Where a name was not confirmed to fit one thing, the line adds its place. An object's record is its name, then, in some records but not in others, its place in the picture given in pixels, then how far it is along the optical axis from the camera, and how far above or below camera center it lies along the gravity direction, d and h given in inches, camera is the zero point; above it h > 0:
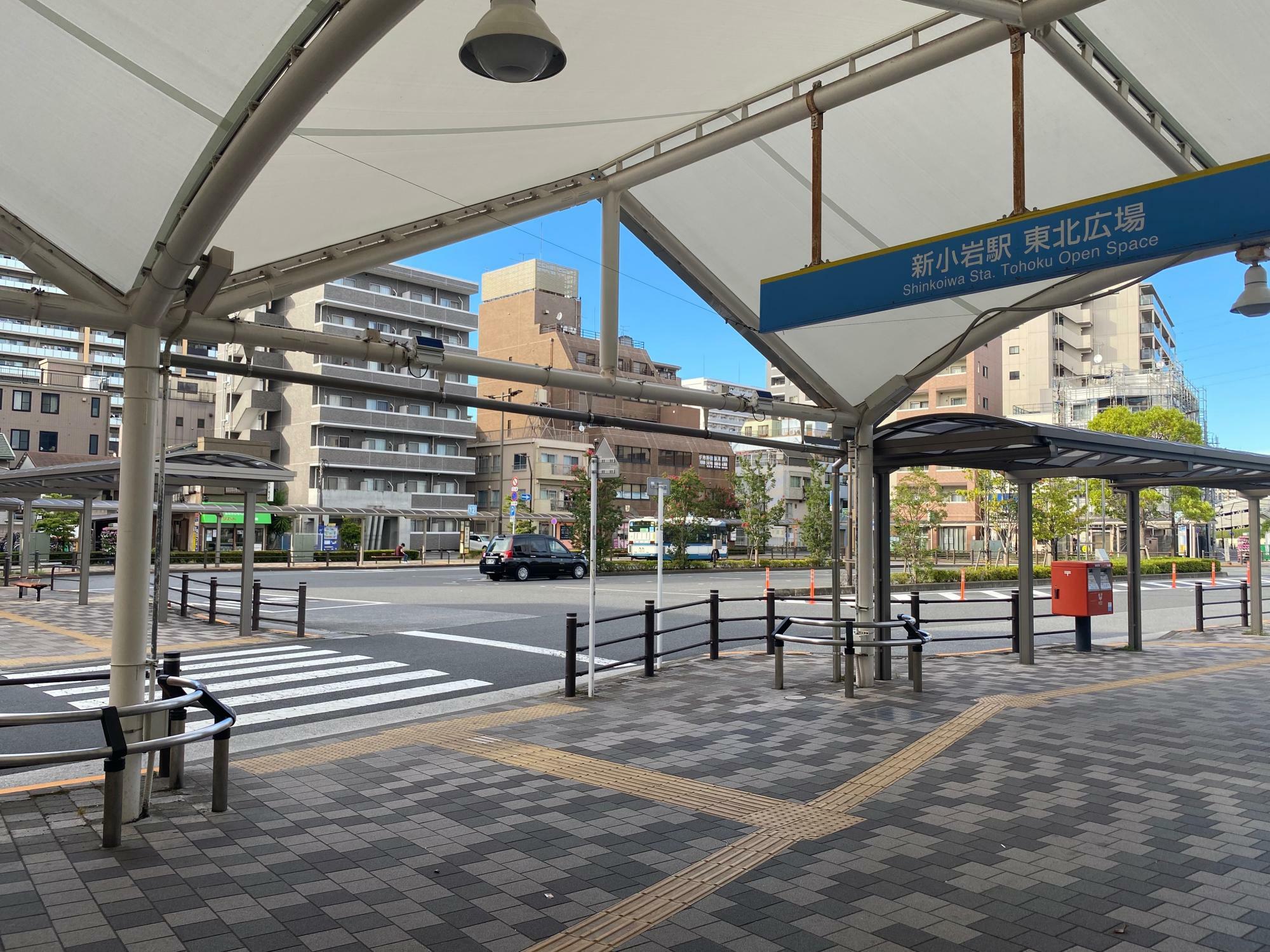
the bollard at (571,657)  378.6 -54.3
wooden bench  807.1 -52.6
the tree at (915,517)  1448.1 +17.7
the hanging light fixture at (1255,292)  265.9 +69.7
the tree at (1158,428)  1849.2 +206.2
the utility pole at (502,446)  2591.0 +240.1
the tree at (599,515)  1581.0 +22.9
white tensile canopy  156.3 +108.1
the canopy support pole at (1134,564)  558.6 -22.2
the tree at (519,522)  2198.6 +12.6
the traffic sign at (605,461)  410.3 +30.4
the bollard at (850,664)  370.6 -56.1
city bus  1967.3 -25.9
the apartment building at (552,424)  2677.2 +335.7
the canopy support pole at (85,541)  760.3 -11.9
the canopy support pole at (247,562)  580.4 -23.0
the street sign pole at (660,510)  453.4 +8.7
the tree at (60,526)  1720.0 +2.1
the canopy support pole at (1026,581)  466.0 -28.4
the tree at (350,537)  2092.8 -22.1
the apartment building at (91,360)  2910.9 +585.9
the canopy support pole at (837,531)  371.8 -1.3
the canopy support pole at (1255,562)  668.1 -26.3
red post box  545.0 -39.2
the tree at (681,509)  1717.5 +36.5
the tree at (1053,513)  1589.6 +25.6
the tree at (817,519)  1670.8 +15.8
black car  1302.9 -46.5
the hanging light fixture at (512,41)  127.5 +69.4
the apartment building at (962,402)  2573.8 +372.8
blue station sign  154.7 +54.7
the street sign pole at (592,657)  379.2 -54.5
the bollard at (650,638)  429.4 -53.3
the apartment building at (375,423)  2249.0 +271.7
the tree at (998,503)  1685.5 +46.6
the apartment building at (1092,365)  2960.1 +564.7
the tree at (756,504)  1839.3 +49.4
